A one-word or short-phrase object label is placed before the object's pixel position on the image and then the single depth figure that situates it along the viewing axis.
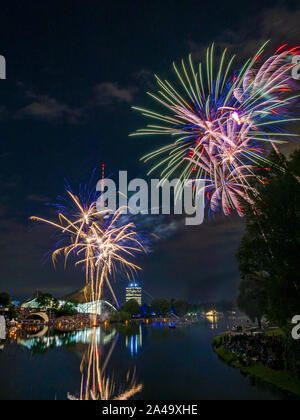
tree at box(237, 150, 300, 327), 25.30
